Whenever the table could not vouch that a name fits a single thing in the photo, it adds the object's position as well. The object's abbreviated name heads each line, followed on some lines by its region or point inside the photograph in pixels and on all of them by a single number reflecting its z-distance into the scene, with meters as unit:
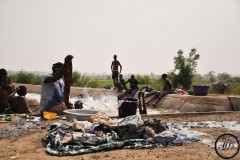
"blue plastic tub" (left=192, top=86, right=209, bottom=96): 13.44
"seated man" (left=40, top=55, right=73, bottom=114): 7.50
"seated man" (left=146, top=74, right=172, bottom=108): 13.29
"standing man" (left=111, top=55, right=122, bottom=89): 17.61
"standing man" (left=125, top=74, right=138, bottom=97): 15.04
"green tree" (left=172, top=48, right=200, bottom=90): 20.78
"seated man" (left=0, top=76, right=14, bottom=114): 8.49
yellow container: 7.37
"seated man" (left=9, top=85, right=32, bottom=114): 8.50
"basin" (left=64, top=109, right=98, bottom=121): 6.57
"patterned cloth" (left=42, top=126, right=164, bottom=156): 4.78
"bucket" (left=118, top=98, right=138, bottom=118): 7.54
